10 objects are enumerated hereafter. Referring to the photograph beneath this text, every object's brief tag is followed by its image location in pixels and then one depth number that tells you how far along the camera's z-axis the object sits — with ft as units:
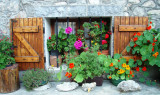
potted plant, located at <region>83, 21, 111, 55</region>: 12.90
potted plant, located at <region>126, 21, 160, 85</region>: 10.82
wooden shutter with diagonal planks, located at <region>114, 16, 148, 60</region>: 12.21
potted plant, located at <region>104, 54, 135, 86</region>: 11.41
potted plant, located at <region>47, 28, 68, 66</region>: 13.06
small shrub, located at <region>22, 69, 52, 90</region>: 10.94
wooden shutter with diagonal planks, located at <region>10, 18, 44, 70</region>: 12.34
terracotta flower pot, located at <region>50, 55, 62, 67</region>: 13.25
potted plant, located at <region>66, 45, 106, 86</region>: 10.85
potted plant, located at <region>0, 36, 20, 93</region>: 10.72
